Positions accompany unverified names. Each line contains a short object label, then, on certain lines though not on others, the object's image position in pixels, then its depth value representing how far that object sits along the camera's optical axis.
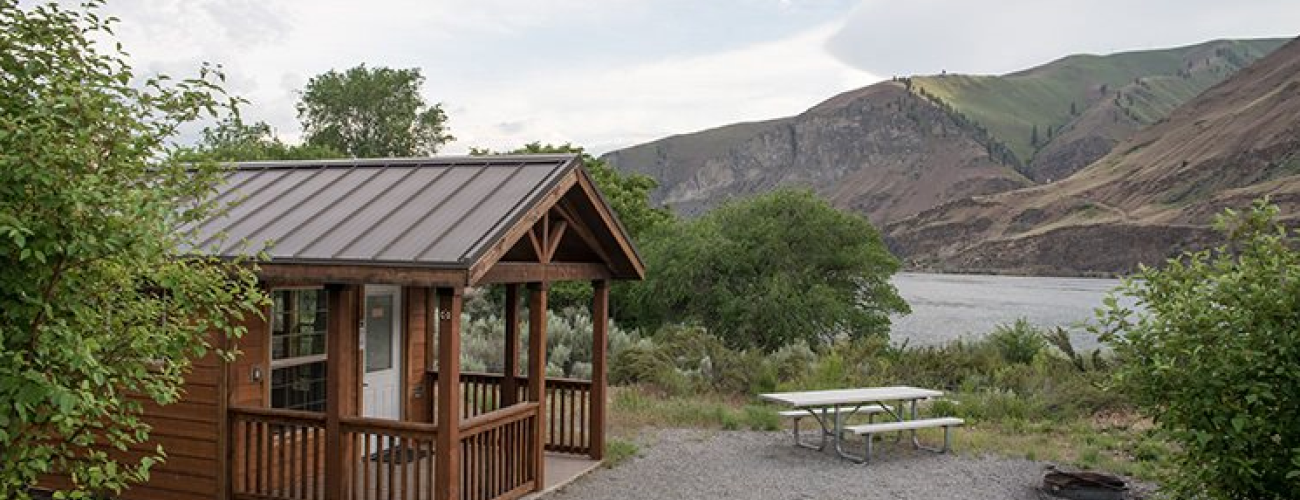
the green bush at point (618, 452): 9.82
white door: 8.99
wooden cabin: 6.89
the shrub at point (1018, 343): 18.17
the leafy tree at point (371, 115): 43.59
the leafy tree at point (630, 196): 28.97
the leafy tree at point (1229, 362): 4.95
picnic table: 10.36
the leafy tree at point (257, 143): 33.62
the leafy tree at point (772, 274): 20.00
